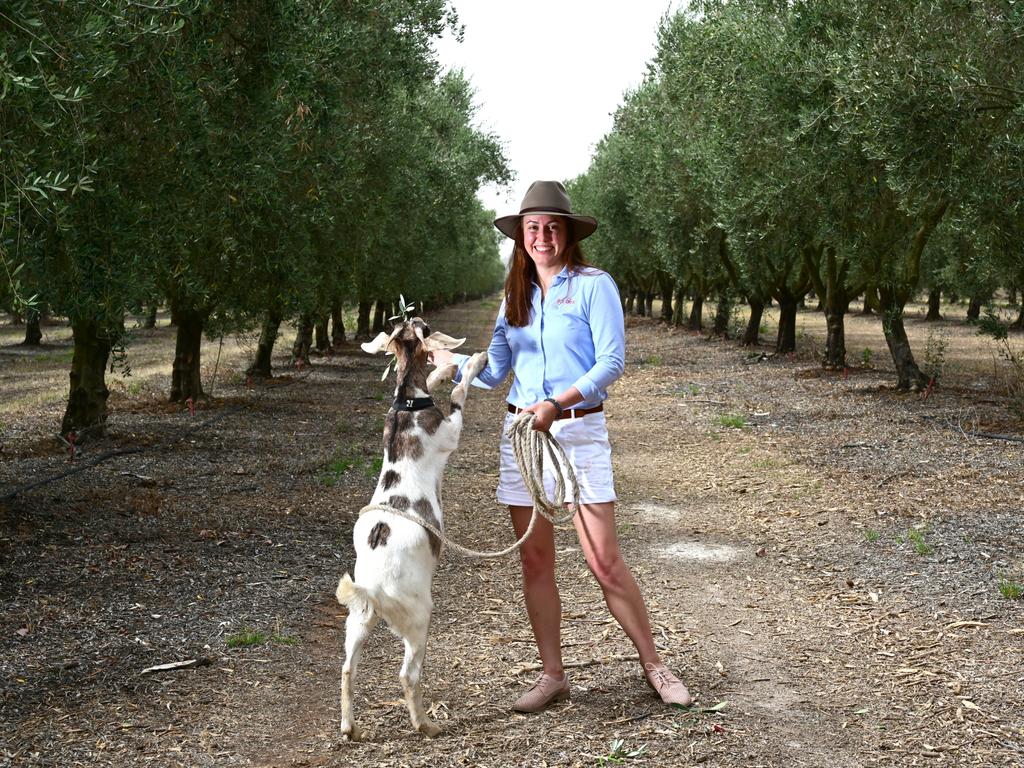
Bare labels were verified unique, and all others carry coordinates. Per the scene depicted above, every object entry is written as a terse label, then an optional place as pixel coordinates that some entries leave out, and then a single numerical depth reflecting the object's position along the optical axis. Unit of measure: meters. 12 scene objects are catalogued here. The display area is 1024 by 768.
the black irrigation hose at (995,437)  14.11
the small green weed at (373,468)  12.95
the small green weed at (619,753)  4.93
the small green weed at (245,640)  6.76
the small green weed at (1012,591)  7.57
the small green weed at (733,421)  17.33
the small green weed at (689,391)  22.29
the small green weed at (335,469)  12.34
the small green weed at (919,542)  8.81
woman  5.38
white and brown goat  5.07
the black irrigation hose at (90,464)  10.61
